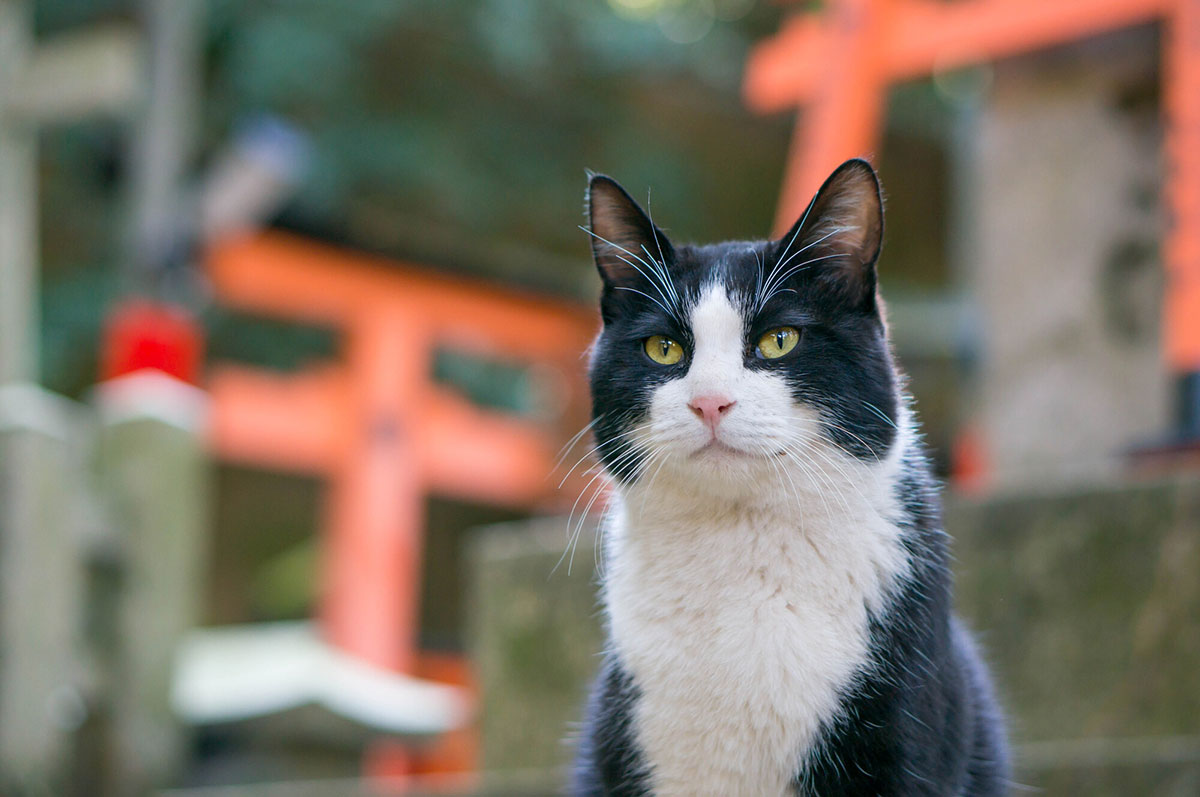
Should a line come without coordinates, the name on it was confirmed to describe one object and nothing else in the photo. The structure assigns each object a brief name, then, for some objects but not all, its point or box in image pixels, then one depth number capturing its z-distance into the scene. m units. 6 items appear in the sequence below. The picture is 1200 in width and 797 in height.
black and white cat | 1.20
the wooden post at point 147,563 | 3.13
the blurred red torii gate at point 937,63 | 2.12
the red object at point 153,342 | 3.52
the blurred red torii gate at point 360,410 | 4.14
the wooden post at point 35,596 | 2.75
